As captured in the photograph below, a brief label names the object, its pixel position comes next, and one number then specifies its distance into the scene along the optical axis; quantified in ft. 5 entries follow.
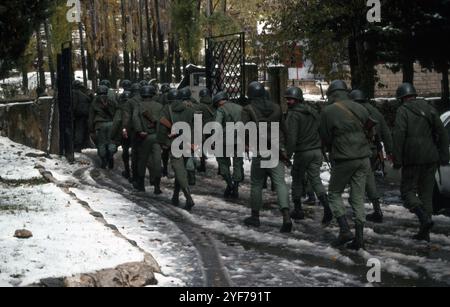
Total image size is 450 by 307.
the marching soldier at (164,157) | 51.06
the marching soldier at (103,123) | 54.95
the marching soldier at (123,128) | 46.60
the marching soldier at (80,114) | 61.46
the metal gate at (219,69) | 61.98
